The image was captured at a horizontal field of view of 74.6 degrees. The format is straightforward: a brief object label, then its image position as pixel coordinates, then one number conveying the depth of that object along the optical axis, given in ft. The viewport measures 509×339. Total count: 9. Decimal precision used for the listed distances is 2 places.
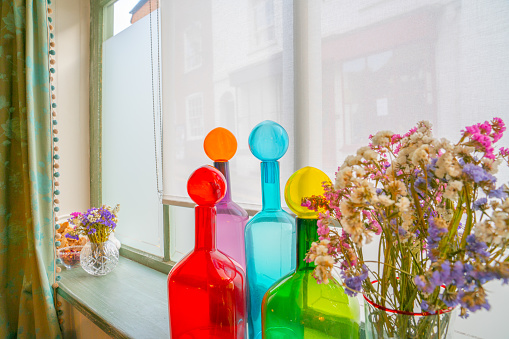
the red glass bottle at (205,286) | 2.16
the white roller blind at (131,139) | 5.49
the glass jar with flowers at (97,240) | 4.92
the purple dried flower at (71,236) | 5.29
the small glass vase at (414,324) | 1.43
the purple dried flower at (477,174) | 1.21
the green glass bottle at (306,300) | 1.92
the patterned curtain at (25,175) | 4.45
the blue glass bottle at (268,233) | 2.39
